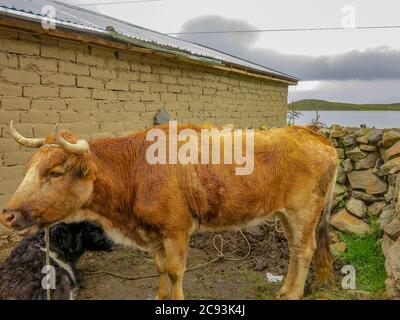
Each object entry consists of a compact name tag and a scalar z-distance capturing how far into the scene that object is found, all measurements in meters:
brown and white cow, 3.20
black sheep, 3.68
